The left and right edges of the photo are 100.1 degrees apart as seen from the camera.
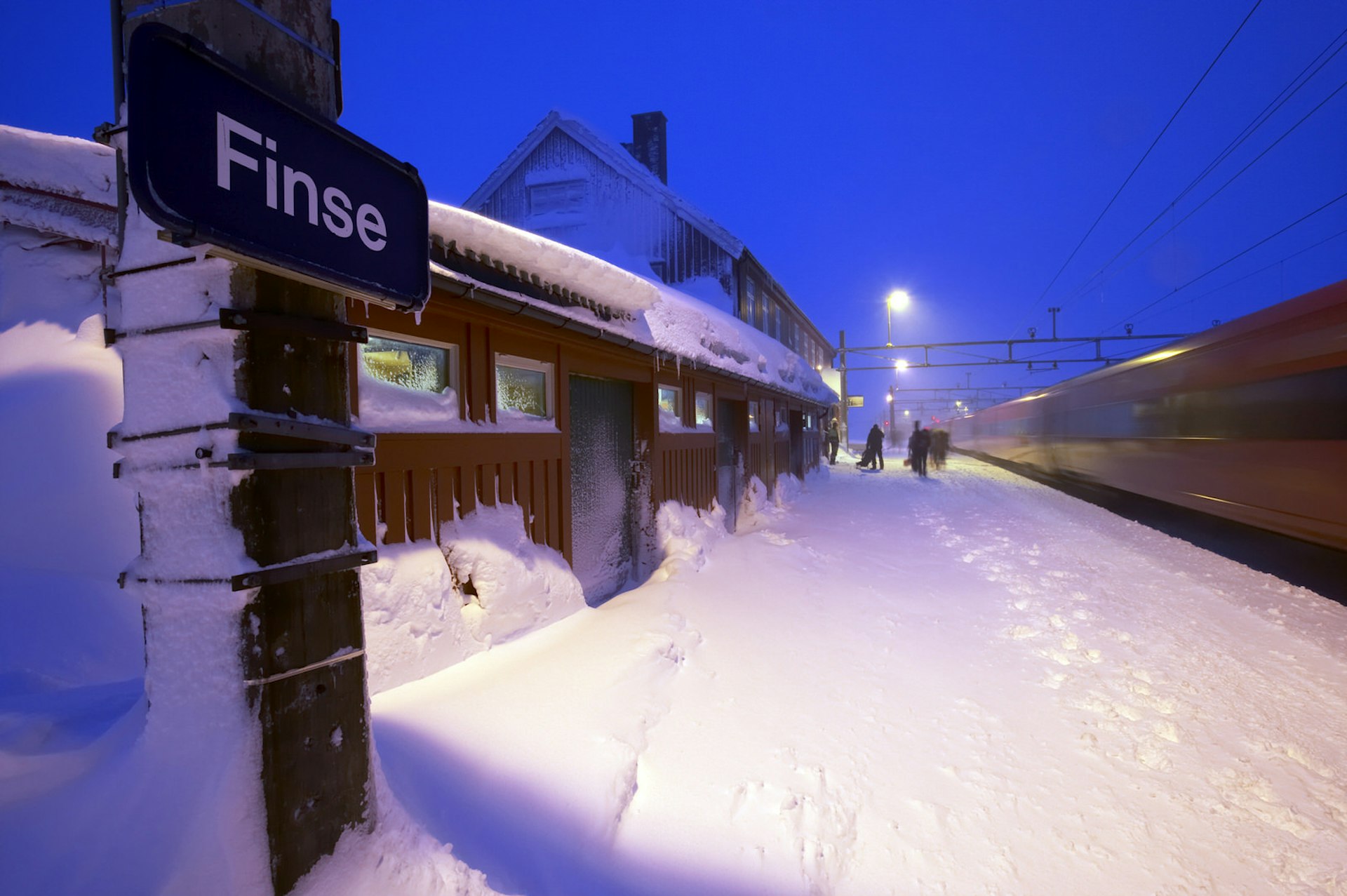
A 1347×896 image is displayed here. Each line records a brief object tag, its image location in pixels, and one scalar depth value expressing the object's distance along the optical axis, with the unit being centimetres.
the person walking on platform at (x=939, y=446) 2358
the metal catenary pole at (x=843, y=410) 3145
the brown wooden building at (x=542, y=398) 391
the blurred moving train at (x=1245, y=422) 621
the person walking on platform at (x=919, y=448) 2030
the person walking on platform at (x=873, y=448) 2338
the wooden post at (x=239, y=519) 151
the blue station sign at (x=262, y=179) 119
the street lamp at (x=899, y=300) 2919
